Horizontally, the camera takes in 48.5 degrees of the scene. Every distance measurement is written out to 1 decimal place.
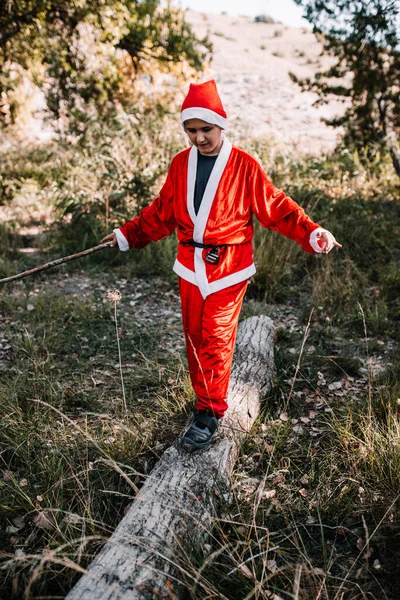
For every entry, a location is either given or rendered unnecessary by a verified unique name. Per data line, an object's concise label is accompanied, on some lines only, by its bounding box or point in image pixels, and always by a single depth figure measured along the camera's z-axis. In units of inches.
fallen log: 68.2
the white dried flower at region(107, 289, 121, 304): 100.6
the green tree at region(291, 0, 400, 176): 229.8
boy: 99.7
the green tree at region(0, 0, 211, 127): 276.2
